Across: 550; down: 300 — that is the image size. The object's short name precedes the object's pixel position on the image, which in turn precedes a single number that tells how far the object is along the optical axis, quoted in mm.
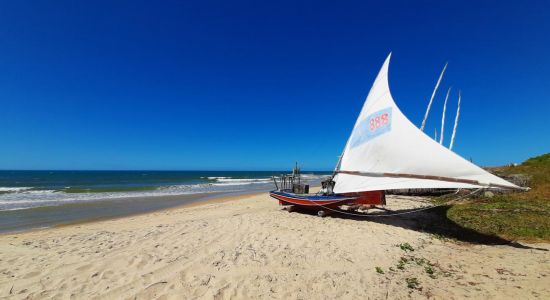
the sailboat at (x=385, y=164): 7412
